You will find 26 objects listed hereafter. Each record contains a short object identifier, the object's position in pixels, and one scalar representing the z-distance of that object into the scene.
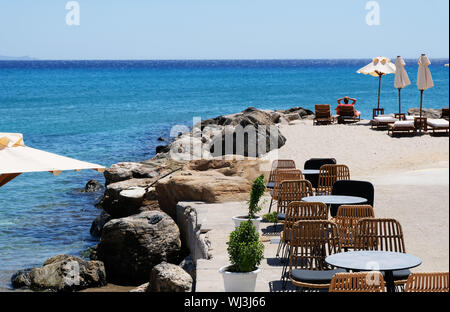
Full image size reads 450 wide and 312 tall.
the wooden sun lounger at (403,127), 22.11
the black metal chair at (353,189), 9.02
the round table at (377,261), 5.43
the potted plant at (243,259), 6.80
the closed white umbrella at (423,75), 22.48
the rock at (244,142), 19.39
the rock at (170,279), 8.88
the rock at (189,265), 9.79
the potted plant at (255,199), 9.36
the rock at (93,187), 21.72
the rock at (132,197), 14.91
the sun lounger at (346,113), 27.72
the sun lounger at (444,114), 27.93
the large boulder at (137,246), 11.20
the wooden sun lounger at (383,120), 24.17
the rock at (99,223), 15.31
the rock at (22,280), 11.27
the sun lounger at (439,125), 21.53
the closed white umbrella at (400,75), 26.02
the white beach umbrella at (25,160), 6.54
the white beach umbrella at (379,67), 28.92
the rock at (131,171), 18.81
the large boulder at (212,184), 12.59
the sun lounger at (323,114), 27.92
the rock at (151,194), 14.69
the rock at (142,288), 9.78
